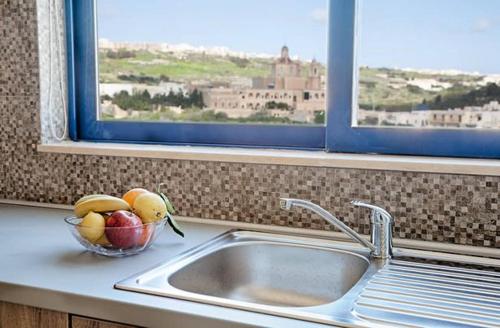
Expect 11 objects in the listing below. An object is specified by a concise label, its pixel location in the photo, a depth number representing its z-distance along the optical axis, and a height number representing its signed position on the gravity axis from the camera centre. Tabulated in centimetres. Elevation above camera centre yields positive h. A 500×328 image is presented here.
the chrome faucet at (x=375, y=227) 133 -29
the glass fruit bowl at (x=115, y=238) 129 -32
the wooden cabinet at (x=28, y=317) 111 -43
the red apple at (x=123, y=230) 129 -30
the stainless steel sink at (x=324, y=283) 99 -37
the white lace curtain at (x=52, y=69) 185 +9
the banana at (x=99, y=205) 135 -25
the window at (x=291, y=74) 152 +8
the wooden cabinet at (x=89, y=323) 106 -42
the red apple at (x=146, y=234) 132 -31
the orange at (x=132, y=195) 140 -24
